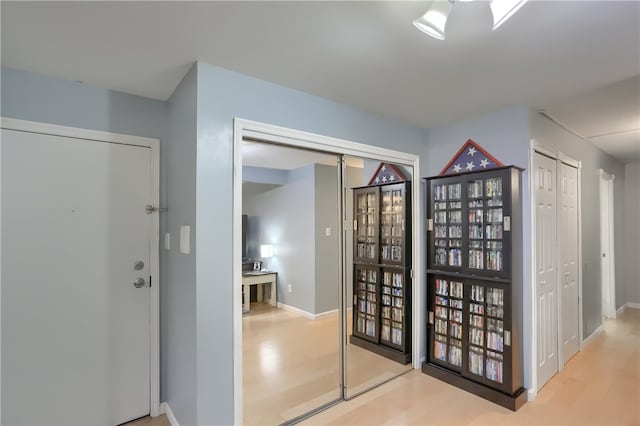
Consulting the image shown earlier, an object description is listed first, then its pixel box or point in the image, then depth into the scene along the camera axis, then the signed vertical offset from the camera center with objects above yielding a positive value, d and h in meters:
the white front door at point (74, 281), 1.98 -0.40
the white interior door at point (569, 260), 3.15 -0.42
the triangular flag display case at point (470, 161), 2.85 +0.53
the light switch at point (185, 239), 1.98 -0.12
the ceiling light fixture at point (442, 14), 1.28 +0.82
